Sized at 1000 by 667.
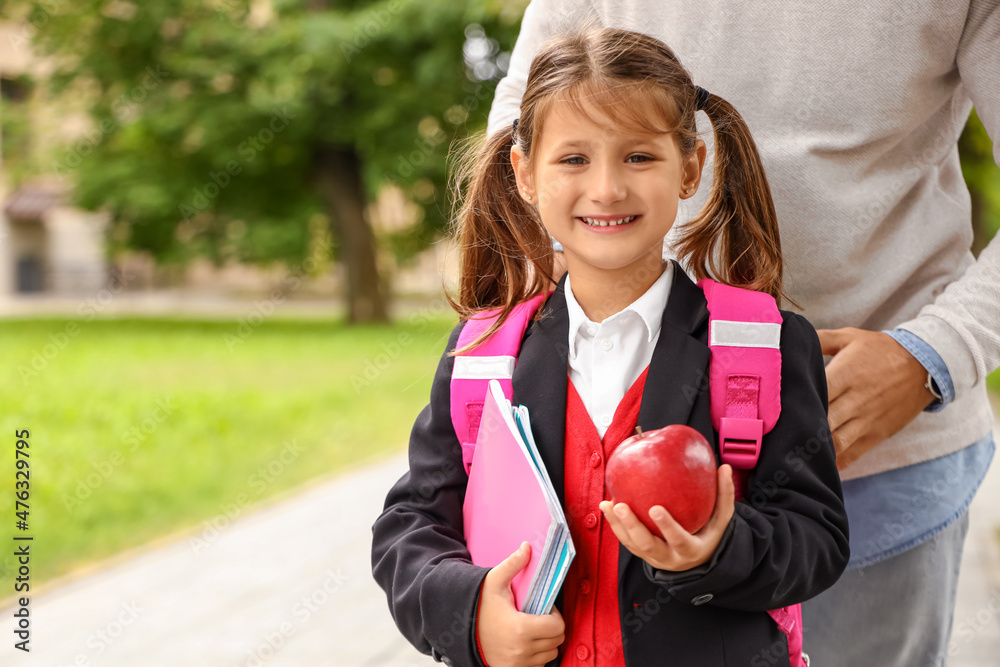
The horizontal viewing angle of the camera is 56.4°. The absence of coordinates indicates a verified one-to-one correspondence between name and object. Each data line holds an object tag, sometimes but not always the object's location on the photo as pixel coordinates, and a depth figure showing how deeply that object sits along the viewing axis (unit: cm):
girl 126
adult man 150
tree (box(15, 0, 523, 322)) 1588
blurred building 2409
